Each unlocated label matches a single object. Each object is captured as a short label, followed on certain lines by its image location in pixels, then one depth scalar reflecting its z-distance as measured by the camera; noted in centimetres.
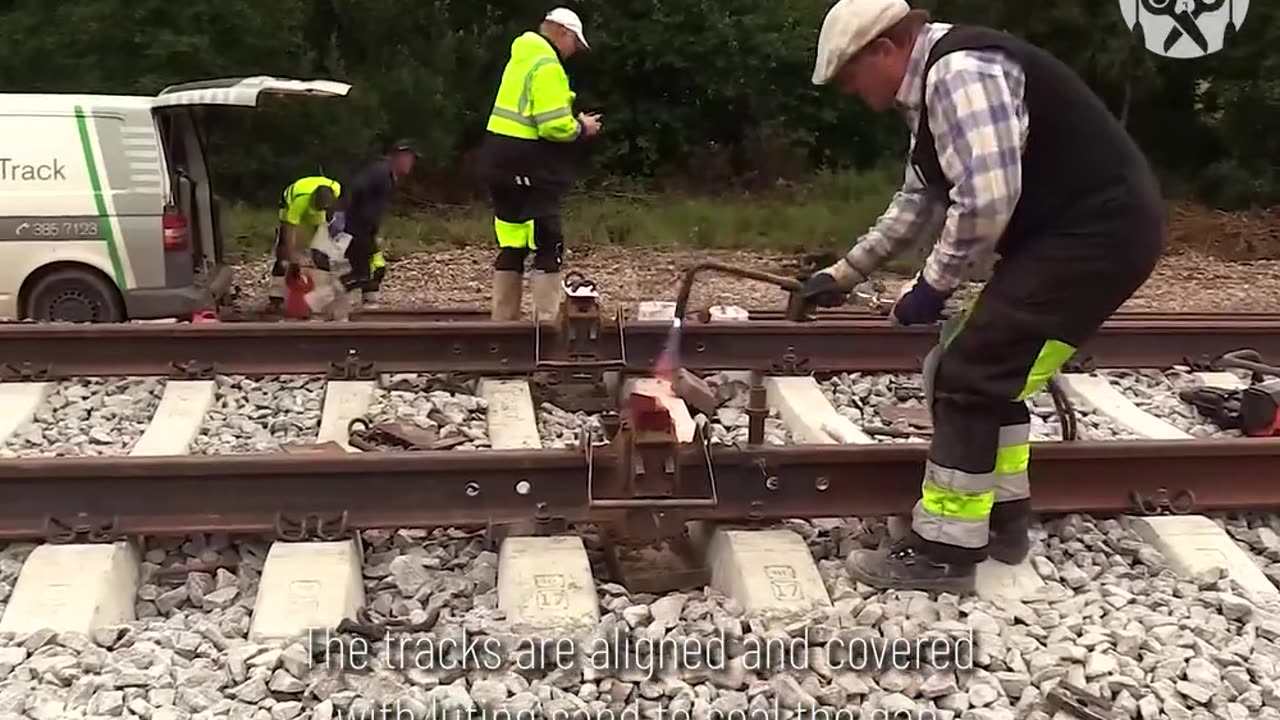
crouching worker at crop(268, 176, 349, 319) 979
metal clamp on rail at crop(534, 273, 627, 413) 648
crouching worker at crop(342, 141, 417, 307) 1015
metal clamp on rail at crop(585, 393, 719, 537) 415
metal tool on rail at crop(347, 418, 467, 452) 552
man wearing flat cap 357
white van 865
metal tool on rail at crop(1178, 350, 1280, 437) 566
